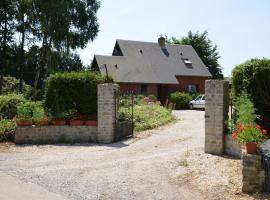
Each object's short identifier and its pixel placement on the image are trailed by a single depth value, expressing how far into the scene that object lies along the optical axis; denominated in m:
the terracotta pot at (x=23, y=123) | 15.73
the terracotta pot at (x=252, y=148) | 8.63
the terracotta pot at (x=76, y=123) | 15.76
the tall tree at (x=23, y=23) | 33.33
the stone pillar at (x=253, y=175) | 8.35
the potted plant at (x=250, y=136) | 8.64
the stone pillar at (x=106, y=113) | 15.34
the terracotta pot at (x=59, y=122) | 15.90
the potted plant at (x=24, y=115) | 15.76
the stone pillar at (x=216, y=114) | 12.12
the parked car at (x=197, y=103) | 34.17
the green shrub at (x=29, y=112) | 15.97
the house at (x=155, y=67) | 38.00
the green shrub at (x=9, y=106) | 18.23
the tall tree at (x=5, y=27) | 38.34
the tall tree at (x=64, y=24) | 32.91
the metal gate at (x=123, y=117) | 15.89
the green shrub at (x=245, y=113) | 10.05
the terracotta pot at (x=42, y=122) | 15.91
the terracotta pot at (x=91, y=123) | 15.65
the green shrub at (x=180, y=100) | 35.72
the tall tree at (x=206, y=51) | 58.06
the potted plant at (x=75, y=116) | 16.39
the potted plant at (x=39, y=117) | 15.94
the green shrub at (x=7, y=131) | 15.79
